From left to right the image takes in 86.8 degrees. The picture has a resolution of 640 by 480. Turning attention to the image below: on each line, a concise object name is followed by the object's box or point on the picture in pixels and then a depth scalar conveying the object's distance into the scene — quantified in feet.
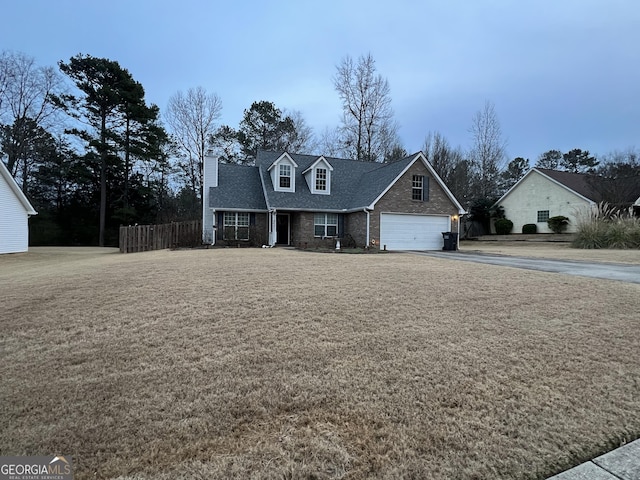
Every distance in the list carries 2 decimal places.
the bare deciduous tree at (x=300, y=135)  112.85
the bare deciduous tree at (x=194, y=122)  103.55
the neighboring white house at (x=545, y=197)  88.53
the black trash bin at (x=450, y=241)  64.18
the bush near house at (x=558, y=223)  88.84
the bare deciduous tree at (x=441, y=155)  110.63
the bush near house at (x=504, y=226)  103.04
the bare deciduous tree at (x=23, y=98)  88.02
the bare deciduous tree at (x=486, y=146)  116.16
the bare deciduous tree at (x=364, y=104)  102.01
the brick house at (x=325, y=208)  63.77
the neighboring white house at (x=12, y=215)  60.70
